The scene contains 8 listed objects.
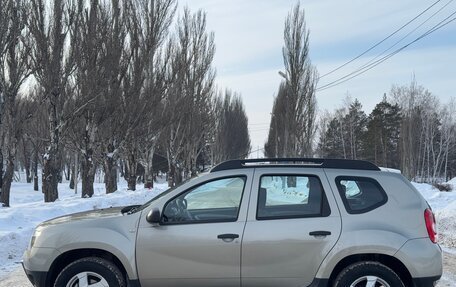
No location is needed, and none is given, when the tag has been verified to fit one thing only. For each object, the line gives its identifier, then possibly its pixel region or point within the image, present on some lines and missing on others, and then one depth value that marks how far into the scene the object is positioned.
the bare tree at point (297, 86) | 31.02
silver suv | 4.93
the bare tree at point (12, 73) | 18.30
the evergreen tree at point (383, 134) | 70.38
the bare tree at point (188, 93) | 33.84
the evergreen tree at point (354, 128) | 77.25
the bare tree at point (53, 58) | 19.80
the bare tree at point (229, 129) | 56.62
